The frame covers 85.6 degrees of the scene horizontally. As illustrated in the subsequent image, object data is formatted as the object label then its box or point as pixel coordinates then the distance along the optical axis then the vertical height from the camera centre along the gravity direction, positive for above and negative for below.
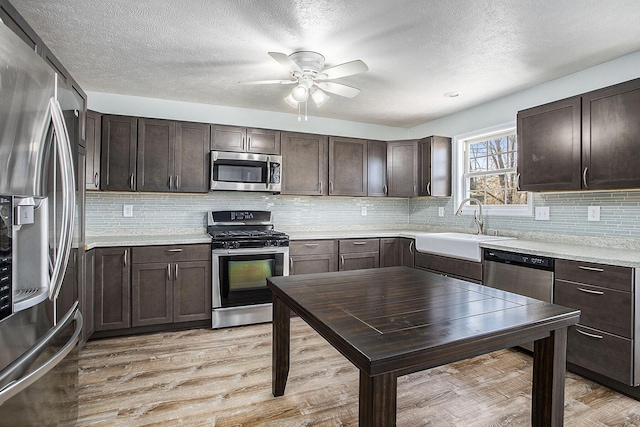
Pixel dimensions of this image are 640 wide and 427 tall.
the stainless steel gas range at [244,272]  3.41 -0.61
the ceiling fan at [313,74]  2.41 +1.03
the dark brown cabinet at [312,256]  3.77 -0.49
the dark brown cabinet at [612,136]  2.33 +0.55
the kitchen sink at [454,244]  3.15 -0.32
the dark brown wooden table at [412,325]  1.05 -0.41
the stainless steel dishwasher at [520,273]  2.59 -0.49
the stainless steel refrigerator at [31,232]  1.04 -0.07
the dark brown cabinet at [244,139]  3.74 +0.81
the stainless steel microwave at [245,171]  3.66 +0.44
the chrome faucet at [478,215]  3.68 -0.03
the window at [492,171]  3.62 +0.47
